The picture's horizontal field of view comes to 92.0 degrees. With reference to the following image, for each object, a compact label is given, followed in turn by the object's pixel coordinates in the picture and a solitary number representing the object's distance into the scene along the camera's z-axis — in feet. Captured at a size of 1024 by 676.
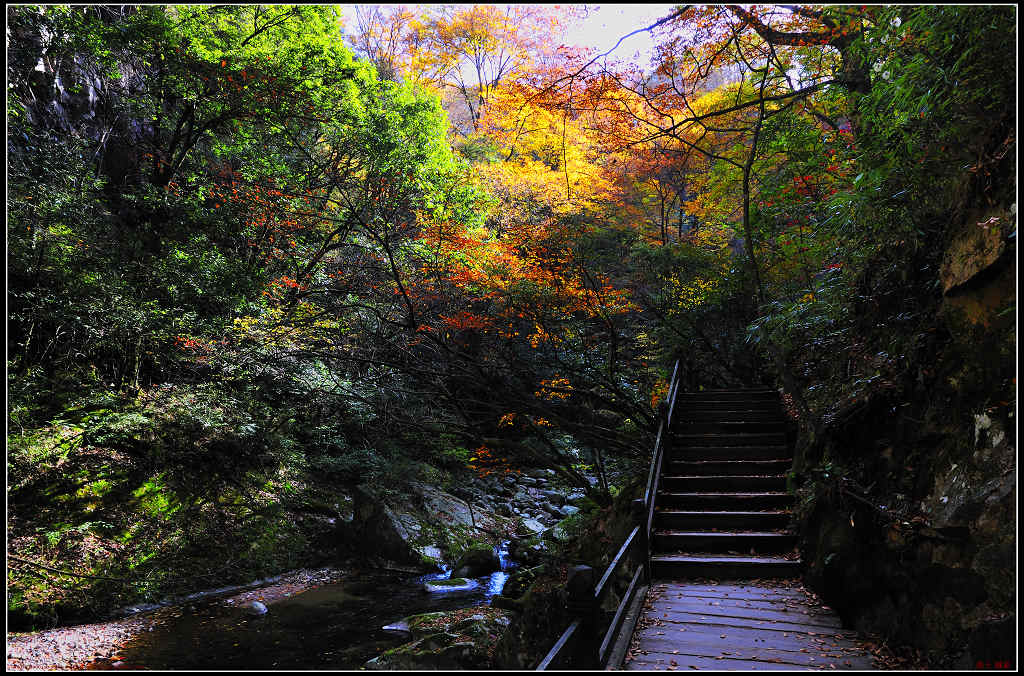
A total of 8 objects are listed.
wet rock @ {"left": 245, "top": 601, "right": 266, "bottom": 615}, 28.40
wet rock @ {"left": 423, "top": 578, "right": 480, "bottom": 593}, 34.76
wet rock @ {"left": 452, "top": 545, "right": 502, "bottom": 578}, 37.68
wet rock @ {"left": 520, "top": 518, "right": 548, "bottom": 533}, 47.11
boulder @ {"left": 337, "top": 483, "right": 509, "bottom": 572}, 38.58
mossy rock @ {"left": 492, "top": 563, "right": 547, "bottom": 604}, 32.91
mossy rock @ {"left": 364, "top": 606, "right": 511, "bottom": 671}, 20.92
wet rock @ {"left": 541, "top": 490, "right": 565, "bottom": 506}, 53.47
